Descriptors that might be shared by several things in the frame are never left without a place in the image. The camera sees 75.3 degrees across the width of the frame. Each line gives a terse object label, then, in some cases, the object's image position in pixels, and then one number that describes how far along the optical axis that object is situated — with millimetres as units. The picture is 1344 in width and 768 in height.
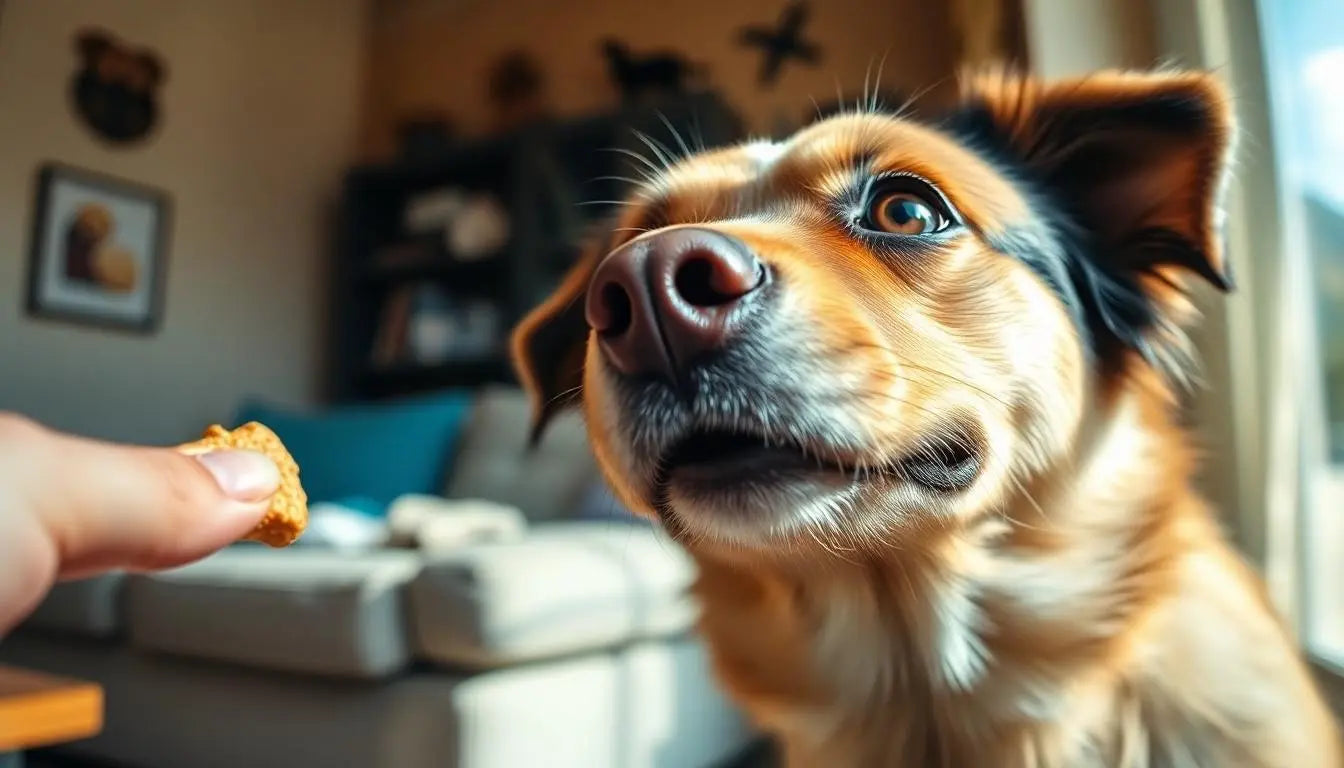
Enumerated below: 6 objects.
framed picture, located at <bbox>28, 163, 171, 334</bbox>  2496
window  835
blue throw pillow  2047
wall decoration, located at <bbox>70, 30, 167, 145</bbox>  2484
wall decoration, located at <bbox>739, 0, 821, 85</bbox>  2473
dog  590
